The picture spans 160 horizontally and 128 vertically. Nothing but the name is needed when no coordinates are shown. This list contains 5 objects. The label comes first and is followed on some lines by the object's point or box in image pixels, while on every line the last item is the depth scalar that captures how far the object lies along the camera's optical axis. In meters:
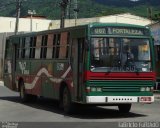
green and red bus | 16.06
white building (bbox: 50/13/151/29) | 76.69
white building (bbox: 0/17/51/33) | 86.59
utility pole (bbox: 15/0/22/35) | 55.79
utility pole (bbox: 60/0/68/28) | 45.44
